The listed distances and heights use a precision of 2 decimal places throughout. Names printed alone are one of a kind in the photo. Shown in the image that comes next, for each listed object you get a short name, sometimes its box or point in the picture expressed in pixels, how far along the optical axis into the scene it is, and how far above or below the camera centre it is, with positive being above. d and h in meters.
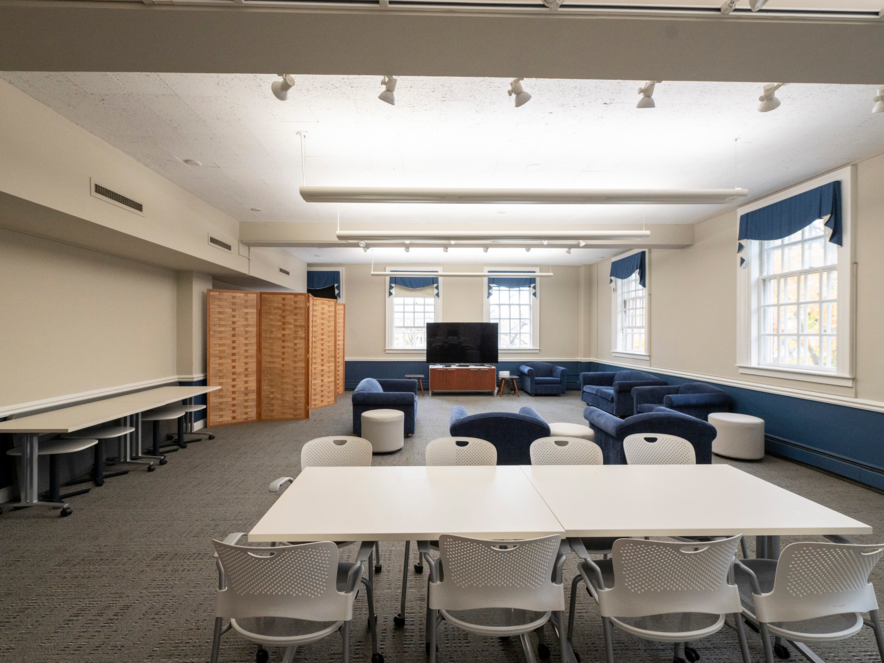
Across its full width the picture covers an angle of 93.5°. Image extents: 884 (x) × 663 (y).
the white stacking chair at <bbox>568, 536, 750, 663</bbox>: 1.48 -0.94
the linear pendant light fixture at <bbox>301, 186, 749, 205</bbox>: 3.54 +1.18
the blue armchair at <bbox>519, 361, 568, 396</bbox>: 9.37 -1.09
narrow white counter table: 3.23 -0.77
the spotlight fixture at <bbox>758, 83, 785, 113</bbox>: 2.70 +1.52
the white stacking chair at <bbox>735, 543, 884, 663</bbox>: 1.46 -0.96
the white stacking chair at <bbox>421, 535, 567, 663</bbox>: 1.50 -0.93
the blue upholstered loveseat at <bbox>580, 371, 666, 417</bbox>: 6.59 -1.04
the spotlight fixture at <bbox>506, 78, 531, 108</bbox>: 2.55 +1.48
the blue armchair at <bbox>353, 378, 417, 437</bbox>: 5.57 -0.98
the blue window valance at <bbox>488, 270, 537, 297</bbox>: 10.19 +1.19
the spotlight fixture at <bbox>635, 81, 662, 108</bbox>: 2.59 +1.46
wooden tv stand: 9.48 -1.09
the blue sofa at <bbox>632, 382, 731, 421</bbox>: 5.21 -0.90
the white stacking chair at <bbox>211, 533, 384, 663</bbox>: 1.45 -0.95
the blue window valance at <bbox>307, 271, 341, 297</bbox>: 10.05 +1.21
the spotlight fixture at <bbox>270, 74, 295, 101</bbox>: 2.60 +1.53
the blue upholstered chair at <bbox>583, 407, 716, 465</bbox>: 3.62 -0.86
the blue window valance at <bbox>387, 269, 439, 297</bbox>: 10.06 +1.17
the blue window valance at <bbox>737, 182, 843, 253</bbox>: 4.22 +1.31
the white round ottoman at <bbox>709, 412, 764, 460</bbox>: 4.71 -1.21
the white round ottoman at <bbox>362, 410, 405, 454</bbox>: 5.07 -1.23
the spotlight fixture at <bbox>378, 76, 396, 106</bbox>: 2.54 +1.48
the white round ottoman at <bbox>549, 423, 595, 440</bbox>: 4.32 -1.06
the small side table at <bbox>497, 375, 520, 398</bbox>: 9.66 -1.24
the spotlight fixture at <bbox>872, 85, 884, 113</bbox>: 2.65 +1.45
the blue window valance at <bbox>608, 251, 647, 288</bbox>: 7.75 +1.27
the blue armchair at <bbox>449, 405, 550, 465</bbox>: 3.67 -0.89
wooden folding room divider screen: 6.37 -0.42
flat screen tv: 9.77 -0.28
